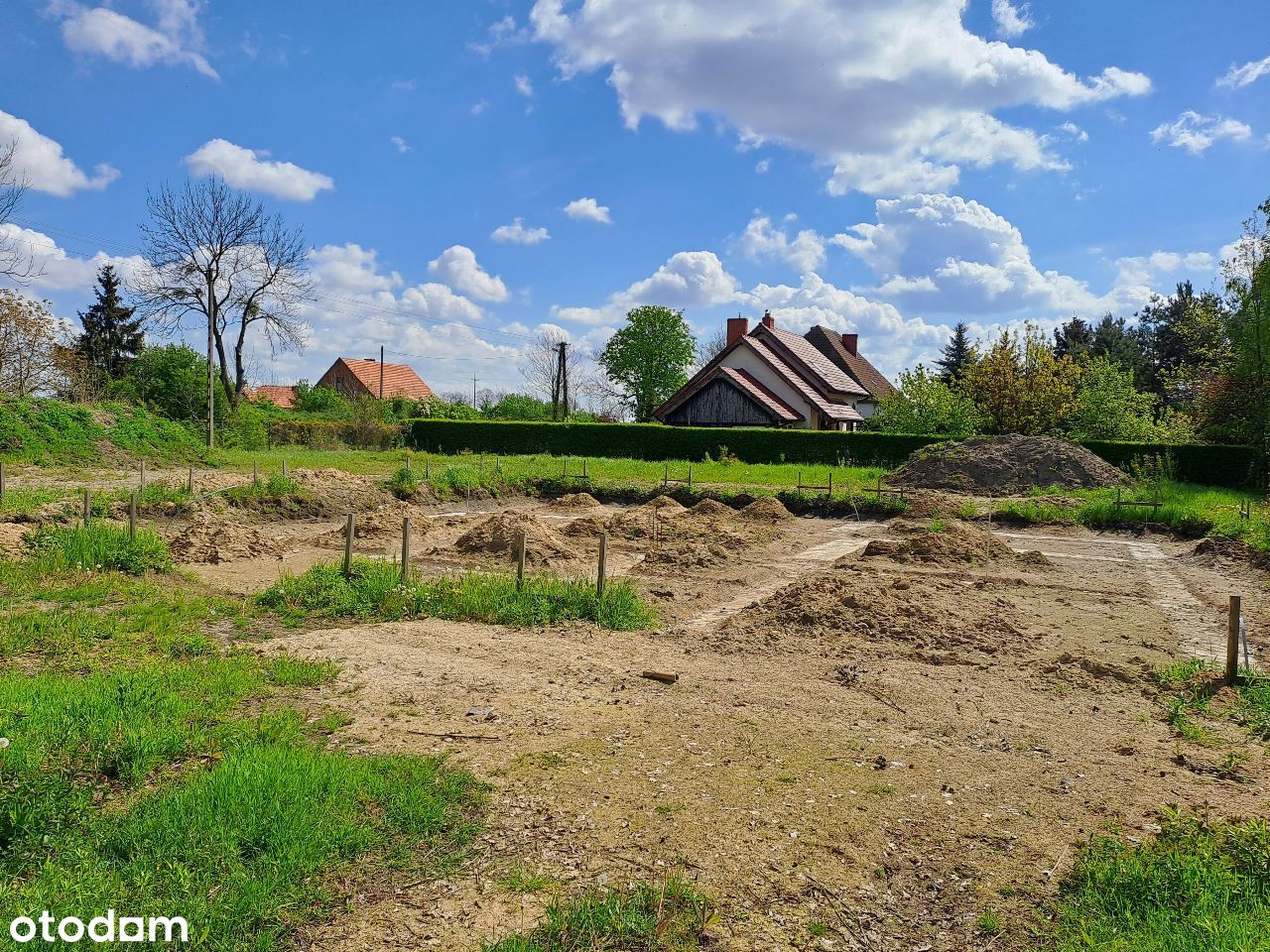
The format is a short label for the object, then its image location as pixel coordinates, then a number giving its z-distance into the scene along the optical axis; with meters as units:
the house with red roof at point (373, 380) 61.18
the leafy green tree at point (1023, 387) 33.88
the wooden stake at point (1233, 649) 7.61
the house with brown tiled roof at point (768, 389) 38.50
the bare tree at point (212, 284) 37.72
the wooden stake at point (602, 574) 10.27
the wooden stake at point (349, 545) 10.96
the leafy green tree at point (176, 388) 36.62
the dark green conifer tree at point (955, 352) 55.38
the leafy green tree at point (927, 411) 32.19
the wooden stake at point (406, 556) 10.76
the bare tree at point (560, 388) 45.31
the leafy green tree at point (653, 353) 59.03
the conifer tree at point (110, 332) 44.25
